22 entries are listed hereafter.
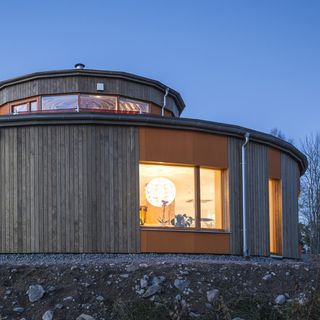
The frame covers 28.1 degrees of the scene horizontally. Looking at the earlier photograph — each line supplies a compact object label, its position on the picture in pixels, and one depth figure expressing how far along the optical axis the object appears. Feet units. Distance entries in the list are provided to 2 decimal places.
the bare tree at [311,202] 124.10
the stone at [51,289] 32.81
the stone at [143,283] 33.32
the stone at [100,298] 32.01
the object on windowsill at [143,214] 43.86
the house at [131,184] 42.57
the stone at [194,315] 31.19
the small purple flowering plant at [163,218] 44.73
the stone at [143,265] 35.22
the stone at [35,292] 32.27
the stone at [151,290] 32.55
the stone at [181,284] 33.51
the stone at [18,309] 31.34
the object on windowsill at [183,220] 45.11
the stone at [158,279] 33.73
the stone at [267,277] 34.91
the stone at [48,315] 30.79
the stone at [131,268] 34.76
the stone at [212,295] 32.63
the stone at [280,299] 32.79
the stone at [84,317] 30.83
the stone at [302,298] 31.75
